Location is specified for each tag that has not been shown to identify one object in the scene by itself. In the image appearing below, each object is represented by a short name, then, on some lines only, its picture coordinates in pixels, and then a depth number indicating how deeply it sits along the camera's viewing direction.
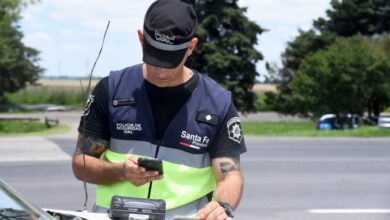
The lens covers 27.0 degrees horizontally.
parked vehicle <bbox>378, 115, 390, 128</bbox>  30.74
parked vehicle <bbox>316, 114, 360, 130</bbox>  39.03
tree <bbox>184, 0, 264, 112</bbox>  47.91
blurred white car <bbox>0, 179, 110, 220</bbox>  2.80
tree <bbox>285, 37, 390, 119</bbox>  37.59
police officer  3.11
